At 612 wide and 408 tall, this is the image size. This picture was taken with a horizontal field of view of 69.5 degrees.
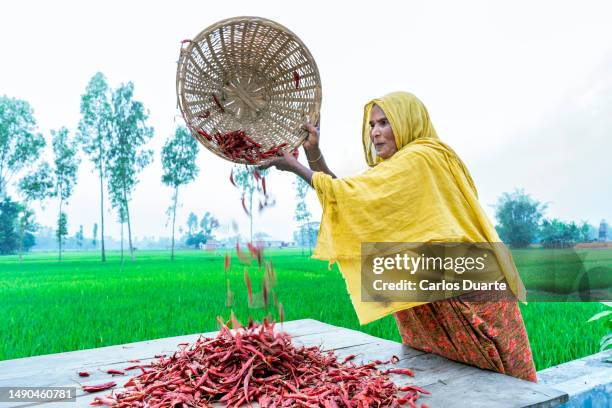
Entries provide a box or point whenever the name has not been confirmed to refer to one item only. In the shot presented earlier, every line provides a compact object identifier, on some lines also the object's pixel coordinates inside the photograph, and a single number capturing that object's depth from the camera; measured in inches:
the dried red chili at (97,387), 70.4
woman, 71.4
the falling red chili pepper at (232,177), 87.3
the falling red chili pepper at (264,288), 79.1
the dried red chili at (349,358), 82.8
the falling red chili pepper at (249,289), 76.6
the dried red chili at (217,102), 92.2
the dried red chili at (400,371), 74.8
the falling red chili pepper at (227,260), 82.8
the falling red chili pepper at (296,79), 92.9
